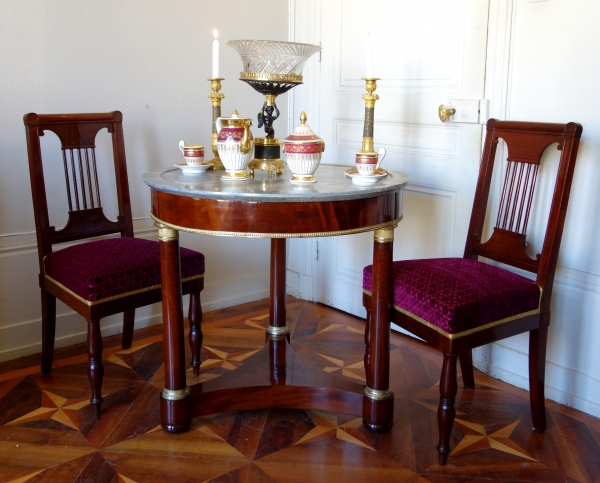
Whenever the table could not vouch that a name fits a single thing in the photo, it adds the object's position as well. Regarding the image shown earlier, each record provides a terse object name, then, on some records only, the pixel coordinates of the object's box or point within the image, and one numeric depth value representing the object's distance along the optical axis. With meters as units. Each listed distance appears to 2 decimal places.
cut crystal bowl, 2.05
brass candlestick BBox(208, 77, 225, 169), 2.18
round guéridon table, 1.74
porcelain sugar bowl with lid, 1.84
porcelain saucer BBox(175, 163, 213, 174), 2.09
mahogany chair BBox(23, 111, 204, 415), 2.12
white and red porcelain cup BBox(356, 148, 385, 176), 1.93
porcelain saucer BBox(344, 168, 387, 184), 1.92
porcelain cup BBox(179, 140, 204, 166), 2.09
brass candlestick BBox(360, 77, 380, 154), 2.07
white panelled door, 2.52
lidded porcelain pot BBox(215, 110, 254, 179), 1.88
